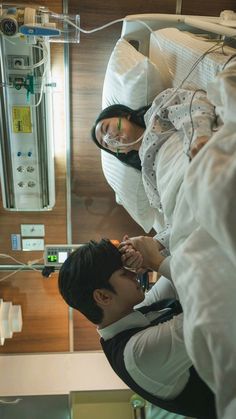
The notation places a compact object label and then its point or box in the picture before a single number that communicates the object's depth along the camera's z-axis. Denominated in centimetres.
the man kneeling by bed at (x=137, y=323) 107
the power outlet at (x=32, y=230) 227
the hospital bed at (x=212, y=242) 67
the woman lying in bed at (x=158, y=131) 108
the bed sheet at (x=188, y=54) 126
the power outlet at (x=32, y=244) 230
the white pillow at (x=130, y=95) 163
